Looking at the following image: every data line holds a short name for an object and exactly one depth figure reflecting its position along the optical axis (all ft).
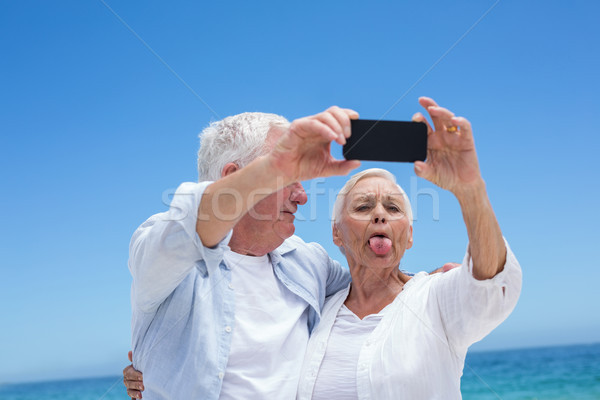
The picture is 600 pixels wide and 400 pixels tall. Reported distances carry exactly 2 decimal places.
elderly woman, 6.14
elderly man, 5.83
